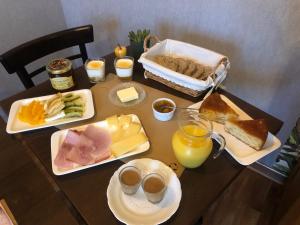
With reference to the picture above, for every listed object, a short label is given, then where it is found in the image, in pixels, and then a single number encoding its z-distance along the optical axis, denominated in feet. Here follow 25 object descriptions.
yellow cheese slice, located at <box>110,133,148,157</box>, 2.47
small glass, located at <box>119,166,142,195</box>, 2.14
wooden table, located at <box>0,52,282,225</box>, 2.09
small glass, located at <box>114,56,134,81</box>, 3.35
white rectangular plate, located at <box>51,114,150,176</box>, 2.35
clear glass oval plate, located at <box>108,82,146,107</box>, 3.10
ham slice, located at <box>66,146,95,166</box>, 2.42
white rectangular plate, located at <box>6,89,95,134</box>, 2.76
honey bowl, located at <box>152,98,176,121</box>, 2.81
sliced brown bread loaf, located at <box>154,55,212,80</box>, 3.18
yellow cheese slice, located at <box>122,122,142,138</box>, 2.66
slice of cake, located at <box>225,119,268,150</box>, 2.45
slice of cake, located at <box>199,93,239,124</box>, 2.75
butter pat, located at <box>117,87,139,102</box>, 3.08
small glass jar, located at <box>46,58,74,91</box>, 3.04
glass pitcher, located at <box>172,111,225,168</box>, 2.24
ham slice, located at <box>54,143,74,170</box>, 2.38
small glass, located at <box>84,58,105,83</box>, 3.29
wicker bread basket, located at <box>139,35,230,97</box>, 2.93
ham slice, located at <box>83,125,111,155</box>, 2.52
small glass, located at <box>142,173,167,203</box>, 2.09
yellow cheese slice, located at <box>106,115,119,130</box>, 2.74
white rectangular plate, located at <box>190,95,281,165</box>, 2.40
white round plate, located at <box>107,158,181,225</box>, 2.04
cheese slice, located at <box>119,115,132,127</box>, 2.74
